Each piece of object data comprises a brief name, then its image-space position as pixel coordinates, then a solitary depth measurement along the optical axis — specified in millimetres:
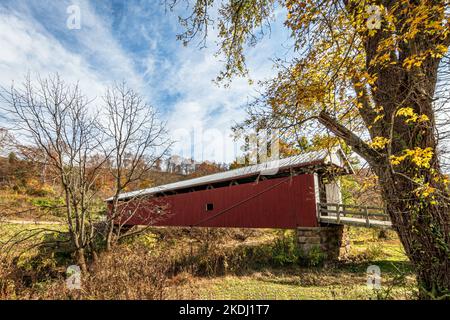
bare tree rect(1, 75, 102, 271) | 7039
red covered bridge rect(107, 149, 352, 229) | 9359
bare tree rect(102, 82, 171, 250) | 8594
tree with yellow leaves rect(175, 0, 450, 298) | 2898
